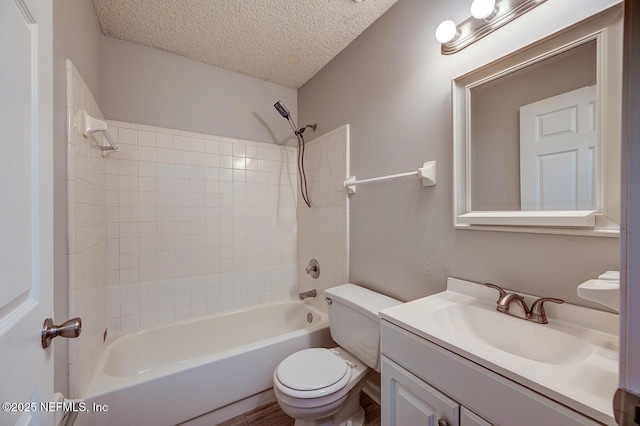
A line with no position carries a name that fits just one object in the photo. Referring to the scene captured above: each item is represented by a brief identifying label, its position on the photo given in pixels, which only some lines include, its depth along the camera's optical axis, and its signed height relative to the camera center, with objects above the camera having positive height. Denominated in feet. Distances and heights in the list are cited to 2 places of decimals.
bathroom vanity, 1.88 -1.39
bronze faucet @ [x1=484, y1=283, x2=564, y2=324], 2.86 -1.14
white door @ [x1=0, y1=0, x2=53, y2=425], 1.36 +0.02
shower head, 6.68 +2.71
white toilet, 3.90 -2.70
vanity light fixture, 3.18 +2.56
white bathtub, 4.10 -3.07
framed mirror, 2.57 +0.91
